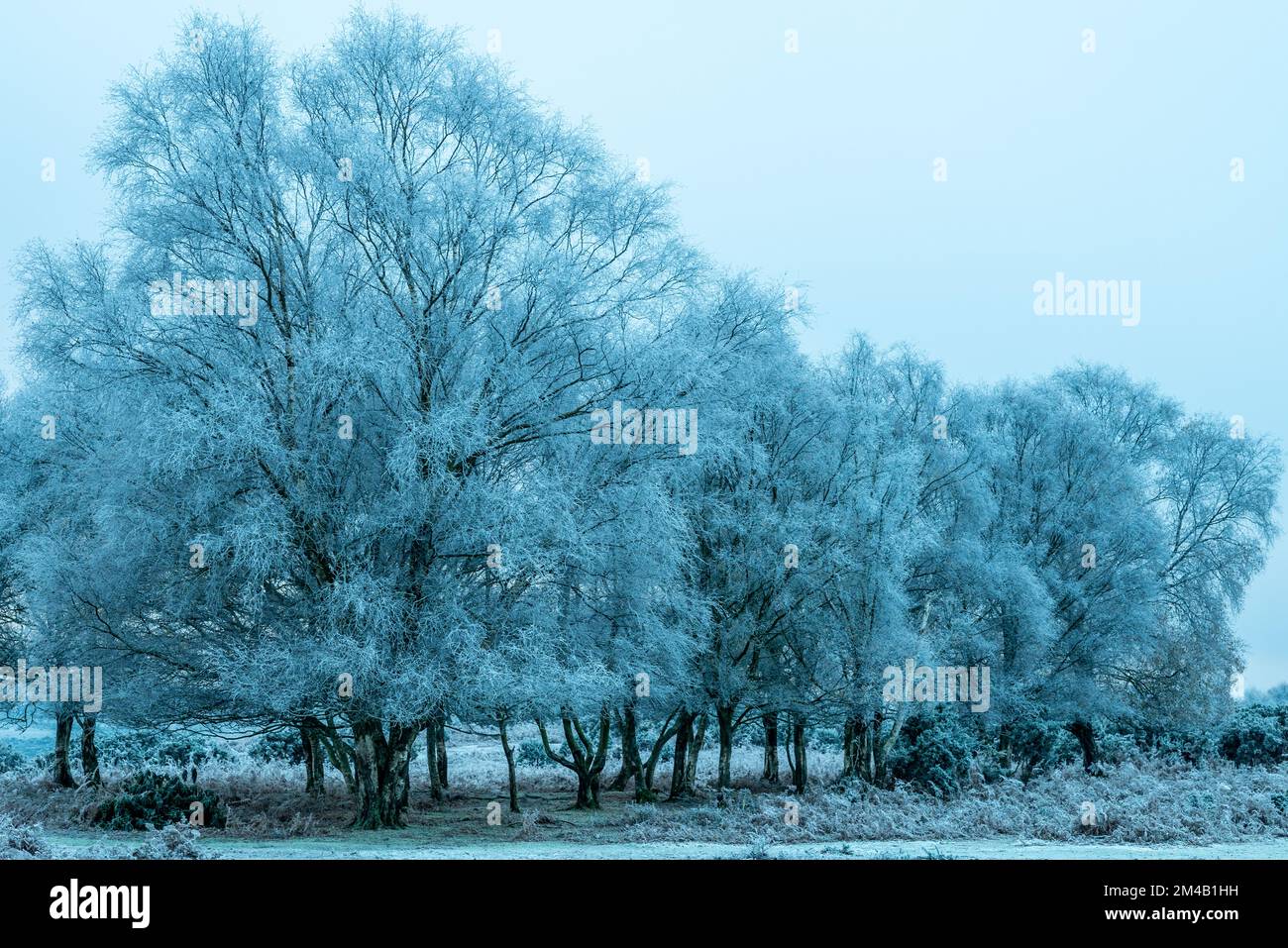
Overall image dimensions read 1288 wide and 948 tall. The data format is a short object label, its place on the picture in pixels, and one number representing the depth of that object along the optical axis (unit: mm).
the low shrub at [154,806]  22750
